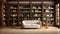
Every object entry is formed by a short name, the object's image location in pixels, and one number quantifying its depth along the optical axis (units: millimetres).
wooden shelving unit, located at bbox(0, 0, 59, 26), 6490
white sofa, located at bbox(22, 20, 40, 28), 5503
